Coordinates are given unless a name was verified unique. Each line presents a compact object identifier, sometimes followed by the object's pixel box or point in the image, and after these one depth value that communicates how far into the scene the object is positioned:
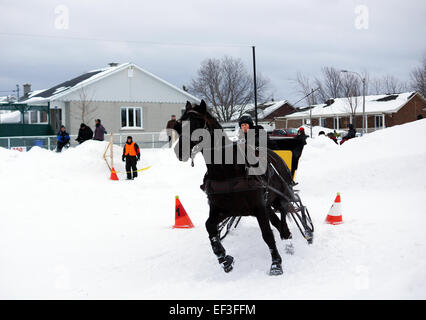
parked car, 37.23
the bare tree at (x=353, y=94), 50.36
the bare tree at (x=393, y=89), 70.12
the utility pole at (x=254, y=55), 26.36
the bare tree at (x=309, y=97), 57.35
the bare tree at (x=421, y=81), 47.84
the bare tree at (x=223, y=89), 46.78
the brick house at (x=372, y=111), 49.62
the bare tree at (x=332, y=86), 66.25
